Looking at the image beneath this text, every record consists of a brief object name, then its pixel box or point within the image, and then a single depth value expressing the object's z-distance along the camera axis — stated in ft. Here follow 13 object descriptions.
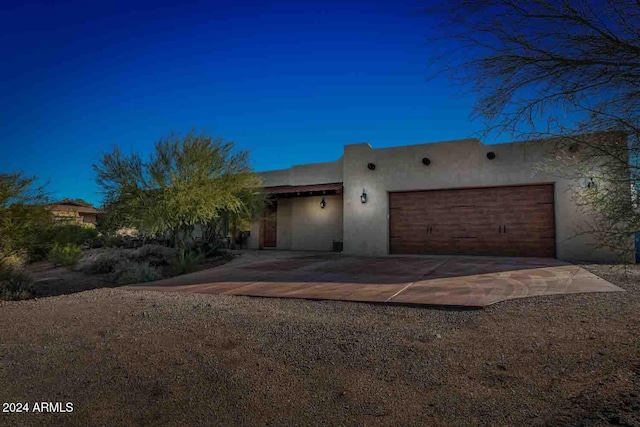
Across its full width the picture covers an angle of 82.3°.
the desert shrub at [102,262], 36.37
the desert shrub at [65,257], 38.39
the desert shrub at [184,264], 35.09
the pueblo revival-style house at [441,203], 42.16
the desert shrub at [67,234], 29.50
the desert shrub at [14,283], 23.43
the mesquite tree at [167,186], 38.37
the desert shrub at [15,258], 26.07
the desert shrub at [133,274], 29.91
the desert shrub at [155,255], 40.68
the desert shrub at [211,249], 46.37
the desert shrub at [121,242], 57.01
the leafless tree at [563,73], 9.12
